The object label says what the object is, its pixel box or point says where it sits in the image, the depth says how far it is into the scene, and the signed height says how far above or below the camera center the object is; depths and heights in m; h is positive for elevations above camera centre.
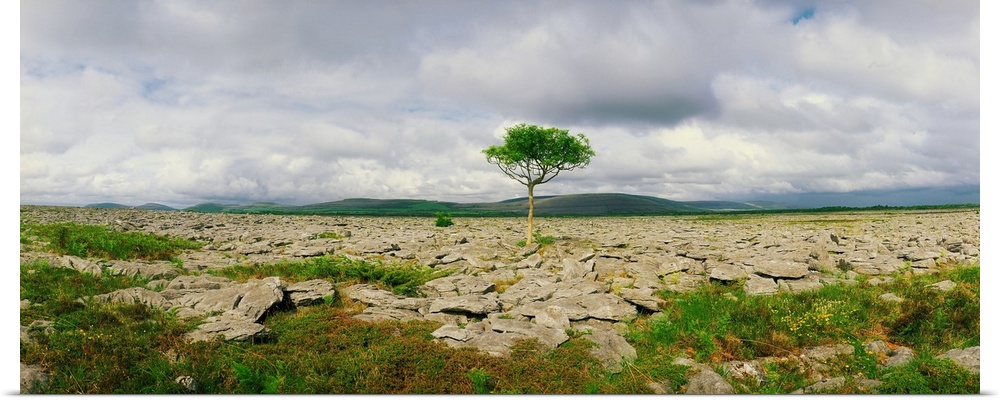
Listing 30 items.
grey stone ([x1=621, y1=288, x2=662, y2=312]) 11.74 -2.41
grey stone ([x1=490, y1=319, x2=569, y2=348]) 8.84 -2.54
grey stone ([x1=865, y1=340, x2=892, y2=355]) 8.65 -2.64
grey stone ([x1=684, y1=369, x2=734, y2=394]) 7.39 -2.86
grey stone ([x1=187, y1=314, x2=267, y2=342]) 8.65 -2.44
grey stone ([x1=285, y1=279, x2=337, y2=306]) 11.66 -2.30
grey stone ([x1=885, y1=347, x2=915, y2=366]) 7.99 -2.65
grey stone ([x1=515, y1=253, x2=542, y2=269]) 19.19 -2.42
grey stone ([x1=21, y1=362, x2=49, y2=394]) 7.18 -2.76
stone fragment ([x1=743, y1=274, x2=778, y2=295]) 12.85 -2.27
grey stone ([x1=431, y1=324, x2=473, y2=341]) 8.96 -2.52
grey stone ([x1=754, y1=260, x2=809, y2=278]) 14.04 -1.93
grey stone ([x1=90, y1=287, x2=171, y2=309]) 10.90 -2.25
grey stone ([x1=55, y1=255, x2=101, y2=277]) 14.55 -2.01
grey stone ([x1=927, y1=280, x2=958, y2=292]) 11.95 -2.06
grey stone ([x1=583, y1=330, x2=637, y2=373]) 8.09 -2.67
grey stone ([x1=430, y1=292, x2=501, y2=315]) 11.44 -2.51
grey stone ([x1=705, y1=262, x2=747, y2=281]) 14.63 -2.12
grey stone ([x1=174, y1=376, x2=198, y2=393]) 7.16 -2.78
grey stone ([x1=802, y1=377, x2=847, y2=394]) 7.32 -2.84
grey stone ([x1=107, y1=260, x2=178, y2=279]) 14.96 -2.21
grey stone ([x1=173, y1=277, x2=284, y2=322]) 10.52 -2.32
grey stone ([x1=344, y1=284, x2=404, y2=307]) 12.12 -2.49
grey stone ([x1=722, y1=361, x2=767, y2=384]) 7.96 -2.89
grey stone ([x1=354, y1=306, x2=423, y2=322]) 10.43 -2.56
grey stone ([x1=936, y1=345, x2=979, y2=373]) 7.54 -2.49
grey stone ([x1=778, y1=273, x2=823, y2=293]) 13.00 -2.25
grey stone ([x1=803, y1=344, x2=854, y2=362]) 8.51 -2.72
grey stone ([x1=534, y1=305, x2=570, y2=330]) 10.07 -2.52
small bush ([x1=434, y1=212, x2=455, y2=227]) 43.12 -1.46
